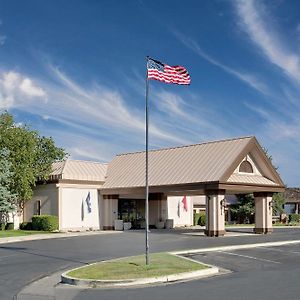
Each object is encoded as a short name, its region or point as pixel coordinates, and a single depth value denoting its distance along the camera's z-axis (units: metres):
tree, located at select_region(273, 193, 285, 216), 44.06
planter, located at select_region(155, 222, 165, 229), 32.63
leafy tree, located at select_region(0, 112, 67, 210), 28.98
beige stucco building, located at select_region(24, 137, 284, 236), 24.64
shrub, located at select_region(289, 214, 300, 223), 46.84
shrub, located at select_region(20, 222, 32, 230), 29.67
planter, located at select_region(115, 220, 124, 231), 30.23
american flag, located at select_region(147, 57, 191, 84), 12.87
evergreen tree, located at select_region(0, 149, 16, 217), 27.62
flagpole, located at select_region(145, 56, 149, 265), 12.64
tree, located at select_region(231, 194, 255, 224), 41.22
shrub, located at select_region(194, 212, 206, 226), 37.55
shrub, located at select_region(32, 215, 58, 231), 28.26
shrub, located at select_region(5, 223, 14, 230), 29.79
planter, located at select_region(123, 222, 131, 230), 30.48
